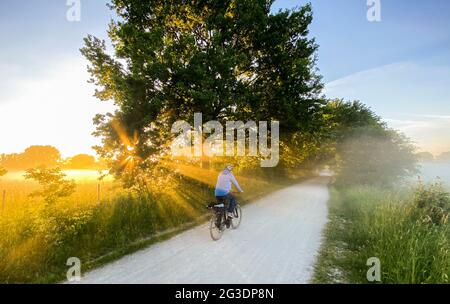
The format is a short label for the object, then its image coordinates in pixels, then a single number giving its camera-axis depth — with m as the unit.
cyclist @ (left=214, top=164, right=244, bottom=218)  9.27
